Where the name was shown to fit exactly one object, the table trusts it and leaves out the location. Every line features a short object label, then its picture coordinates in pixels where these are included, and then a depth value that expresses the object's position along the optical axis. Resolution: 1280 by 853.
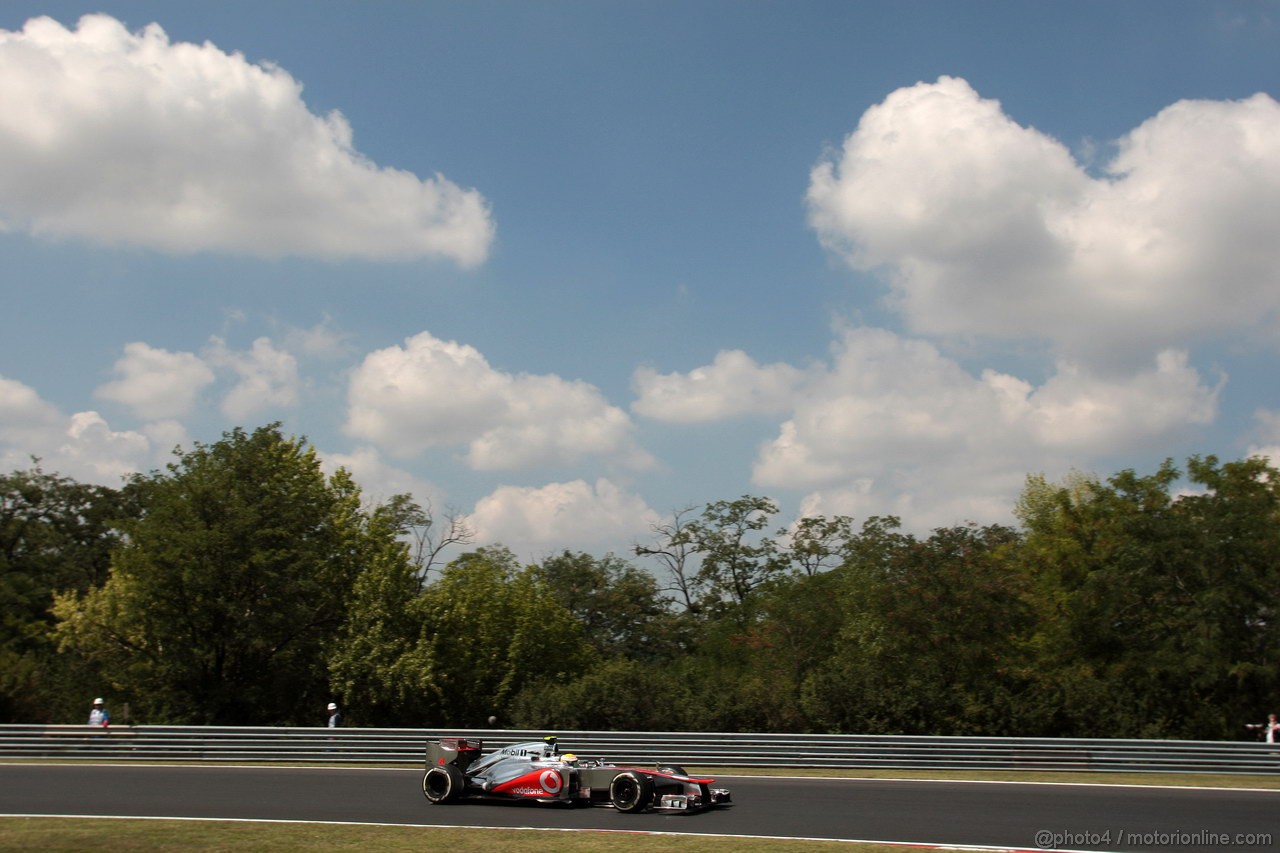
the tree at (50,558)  41.91
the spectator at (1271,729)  23.61
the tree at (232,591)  37.75
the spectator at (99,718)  26.41
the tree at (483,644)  39.47
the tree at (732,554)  64.31
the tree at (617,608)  66.38
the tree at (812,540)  60.78
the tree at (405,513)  64.03
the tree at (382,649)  38.16
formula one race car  16.56
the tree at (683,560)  66.12
